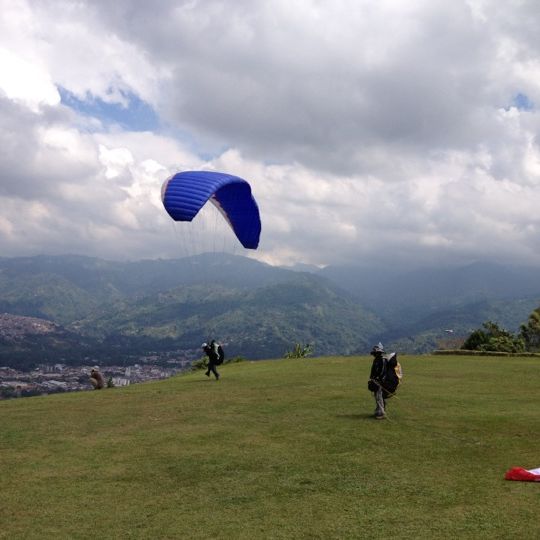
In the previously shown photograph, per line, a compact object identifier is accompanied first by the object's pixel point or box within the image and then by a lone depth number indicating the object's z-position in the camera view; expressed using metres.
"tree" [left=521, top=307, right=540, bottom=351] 61.68
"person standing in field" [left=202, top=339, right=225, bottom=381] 23.84
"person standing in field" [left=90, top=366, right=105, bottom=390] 24.86
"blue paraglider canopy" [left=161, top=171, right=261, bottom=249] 24.30
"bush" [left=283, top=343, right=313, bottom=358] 72.31
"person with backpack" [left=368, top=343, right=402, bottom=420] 14.63
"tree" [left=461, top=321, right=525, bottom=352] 51.53
